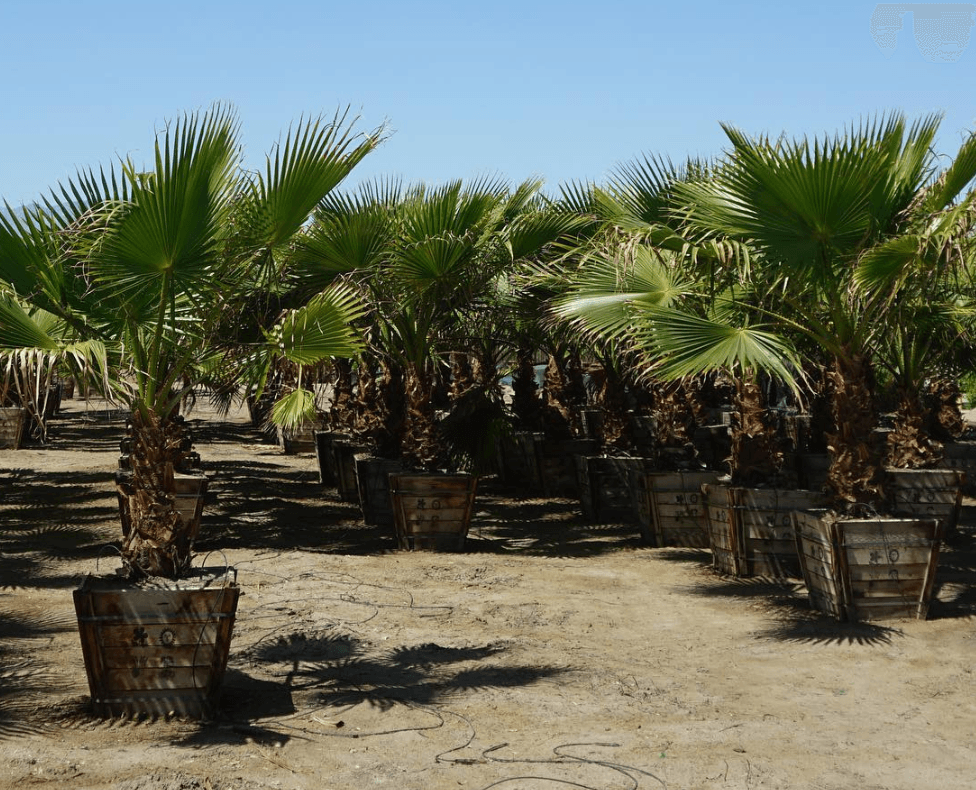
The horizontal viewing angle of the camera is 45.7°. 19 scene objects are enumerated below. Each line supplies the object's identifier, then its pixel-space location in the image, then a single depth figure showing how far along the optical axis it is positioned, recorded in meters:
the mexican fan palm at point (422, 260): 8.63
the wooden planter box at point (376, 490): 10.87
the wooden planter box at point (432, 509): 9.51
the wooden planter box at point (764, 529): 8.32
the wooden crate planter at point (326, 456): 14.13
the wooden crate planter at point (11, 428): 18.20
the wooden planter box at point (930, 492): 9.69
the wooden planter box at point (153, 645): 4.95
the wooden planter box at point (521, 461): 13.32
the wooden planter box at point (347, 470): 12.82
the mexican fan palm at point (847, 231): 6.25
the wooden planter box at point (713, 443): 12.97
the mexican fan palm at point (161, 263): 4.96
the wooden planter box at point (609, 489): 11.04
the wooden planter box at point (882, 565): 6.78
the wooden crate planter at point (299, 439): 19.09
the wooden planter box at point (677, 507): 9.68
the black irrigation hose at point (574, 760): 4.36
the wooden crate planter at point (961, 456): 12.30
